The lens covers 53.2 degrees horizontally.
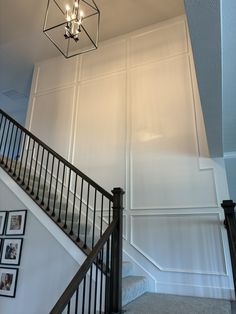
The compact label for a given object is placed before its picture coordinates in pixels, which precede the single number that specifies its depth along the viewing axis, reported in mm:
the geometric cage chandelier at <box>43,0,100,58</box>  4449
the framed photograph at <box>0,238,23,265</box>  3141
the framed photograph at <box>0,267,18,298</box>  3029
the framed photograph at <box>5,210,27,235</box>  3262
